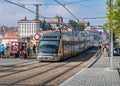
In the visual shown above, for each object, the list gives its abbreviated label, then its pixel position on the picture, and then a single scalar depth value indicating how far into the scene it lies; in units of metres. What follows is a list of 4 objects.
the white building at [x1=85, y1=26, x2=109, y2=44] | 158.43
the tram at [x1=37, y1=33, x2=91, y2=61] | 38.91
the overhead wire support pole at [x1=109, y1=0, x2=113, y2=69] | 26.34
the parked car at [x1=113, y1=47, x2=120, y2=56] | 57.82
